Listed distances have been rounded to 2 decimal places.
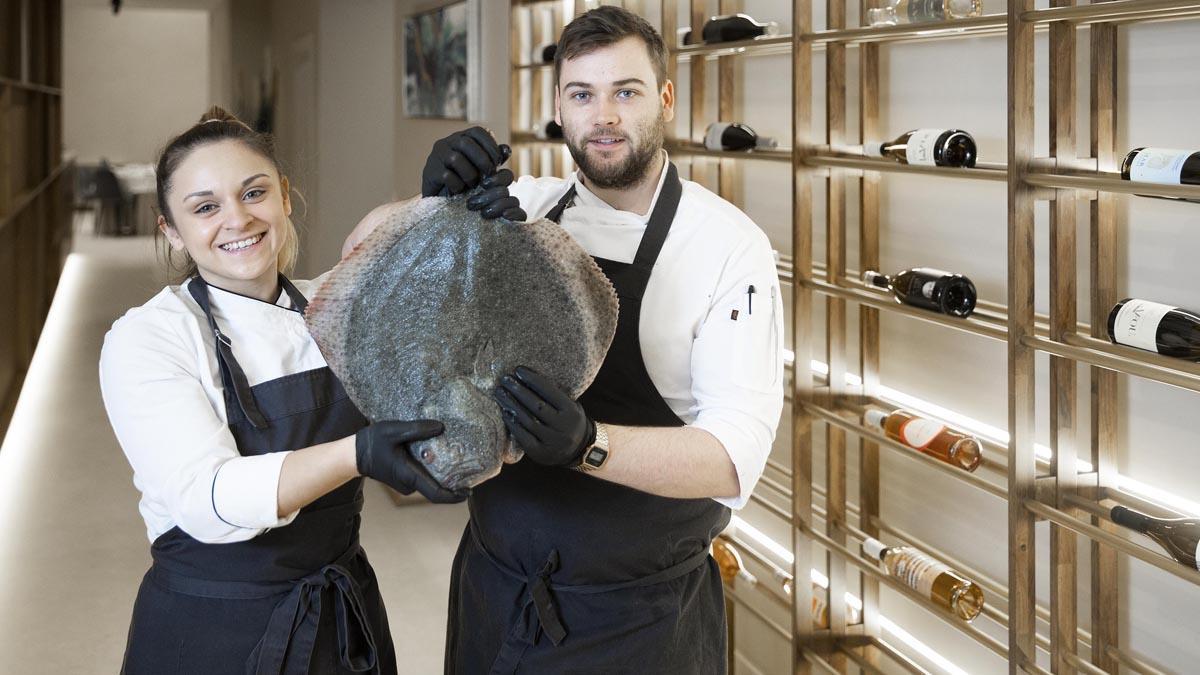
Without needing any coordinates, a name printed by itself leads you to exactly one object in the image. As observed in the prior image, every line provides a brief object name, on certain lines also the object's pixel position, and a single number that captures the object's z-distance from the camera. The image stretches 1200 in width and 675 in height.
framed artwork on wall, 4.73
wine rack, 1.89
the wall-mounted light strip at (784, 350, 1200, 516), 1.89
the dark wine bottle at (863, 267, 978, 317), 2.17
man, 1.65
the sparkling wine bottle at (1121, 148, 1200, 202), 1.57
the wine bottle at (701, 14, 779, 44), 2.88
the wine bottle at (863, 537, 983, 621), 2.24
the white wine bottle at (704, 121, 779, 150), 2.99
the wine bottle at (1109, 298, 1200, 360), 1.67
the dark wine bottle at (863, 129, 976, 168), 2.11
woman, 1.43
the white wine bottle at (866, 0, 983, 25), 2.13
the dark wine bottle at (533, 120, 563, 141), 4.05
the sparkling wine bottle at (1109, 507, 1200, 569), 1.69
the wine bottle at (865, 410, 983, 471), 2.20
